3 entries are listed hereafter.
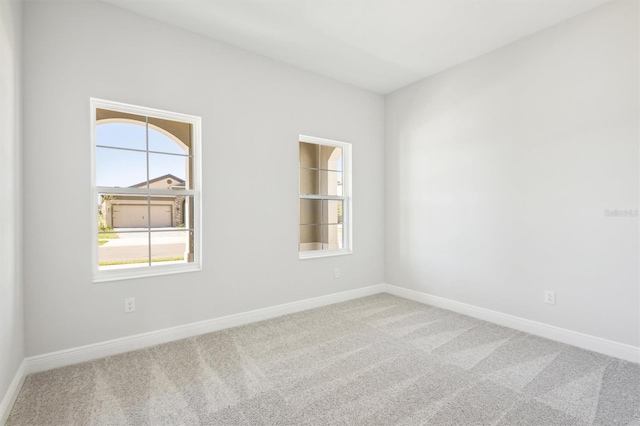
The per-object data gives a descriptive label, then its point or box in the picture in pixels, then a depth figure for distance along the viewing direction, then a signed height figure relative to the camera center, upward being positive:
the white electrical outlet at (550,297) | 2.83 -0.80
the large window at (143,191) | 2.61 +0.21
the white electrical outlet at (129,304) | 2.59 -0.77
